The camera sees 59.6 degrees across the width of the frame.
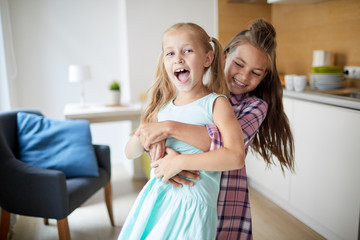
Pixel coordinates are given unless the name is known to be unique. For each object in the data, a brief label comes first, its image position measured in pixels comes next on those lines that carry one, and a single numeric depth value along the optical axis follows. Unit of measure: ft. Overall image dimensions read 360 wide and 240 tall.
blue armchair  5.67
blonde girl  2.85
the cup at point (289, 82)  7.63
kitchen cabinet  5.84
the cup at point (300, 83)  7.29
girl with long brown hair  3.01
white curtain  8.33
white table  8.98
